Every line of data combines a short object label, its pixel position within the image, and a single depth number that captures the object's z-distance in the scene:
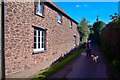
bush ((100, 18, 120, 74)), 6.64
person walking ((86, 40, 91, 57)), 10.65
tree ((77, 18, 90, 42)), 25.28
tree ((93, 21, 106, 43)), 24.36
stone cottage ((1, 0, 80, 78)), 5.65
